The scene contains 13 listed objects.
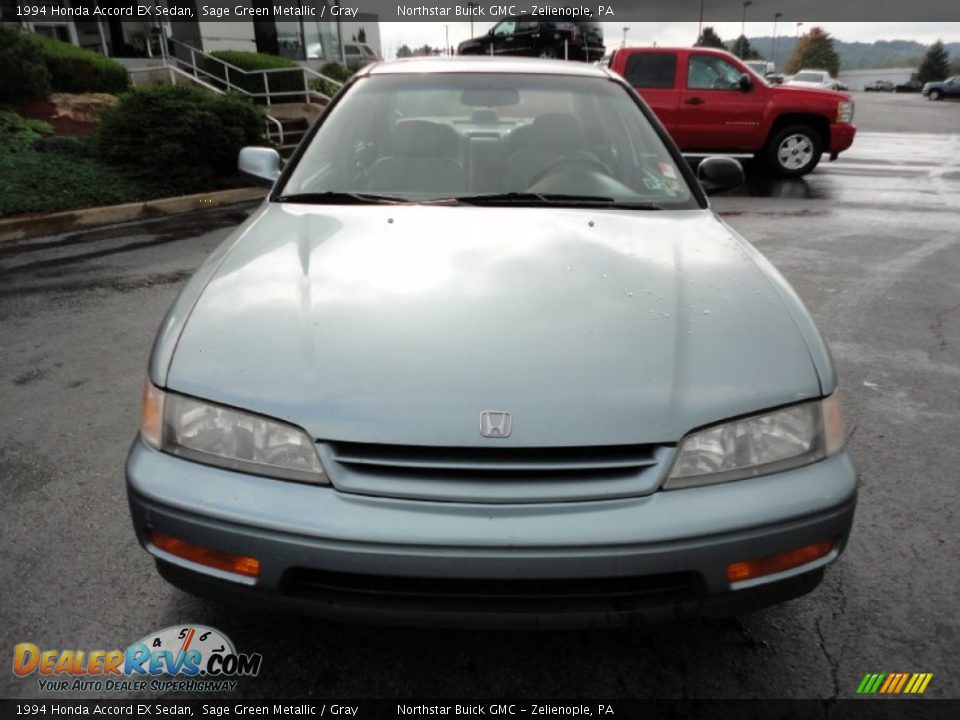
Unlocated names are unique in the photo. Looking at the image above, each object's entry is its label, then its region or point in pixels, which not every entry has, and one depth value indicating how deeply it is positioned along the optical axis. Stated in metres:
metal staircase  13.66
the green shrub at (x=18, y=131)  8.98
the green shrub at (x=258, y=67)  17.16
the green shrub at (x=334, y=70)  21.64
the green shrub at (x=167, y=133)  8.82
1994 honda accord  1.51
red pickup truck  10.48
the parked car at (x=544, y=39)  22.88
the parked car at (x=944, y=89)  48.50
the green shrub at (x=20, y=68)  10.26
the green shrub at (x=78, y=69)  11.93
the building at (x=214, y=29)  17.08
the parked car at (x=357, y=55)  27.67
